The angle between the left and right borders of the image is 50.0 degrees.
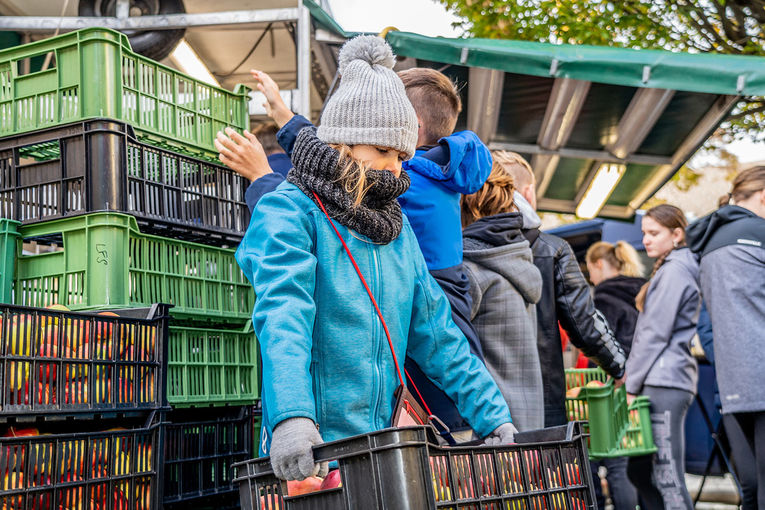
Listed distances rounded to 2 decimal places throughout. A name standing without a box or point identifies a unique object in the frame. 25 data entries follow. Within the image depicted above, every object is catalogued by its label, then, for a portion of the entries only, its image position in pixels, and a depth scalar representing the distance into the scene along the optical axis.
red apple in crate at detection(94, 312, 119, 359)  2.80
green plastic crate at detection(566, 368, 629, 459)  4.63
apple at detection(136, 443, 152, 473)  2.82
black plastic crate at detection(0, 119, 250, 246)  3.29
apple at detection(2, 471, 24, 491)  2.41
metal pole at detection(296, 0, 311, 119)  4.71
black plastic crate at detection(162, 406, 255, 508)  3.27
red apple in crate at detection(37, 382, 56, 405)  2.59
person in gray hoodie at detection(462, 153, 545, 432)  3.44
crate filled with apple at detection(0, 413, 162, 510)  2.44
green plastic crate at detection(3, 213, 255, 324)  3.23
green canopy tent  5.01
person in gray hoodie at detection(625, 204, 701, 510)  4.97
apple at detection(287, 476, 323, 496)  1.75
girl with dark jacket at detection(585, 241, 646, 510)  5.70
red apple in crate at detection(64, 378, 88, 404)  2.67
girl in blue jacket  2.07
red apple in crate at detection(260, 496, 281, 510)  1.74
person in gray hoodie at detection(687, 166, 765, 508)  4.07
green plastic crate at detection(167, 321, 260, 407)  3.43
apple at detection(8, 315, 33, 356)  2.56
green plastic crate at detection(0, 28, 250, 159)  3.38
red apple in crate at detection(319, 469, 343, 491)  1.78
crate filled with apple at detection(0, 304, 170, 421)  2.54
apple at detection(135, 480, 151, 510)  2.79
